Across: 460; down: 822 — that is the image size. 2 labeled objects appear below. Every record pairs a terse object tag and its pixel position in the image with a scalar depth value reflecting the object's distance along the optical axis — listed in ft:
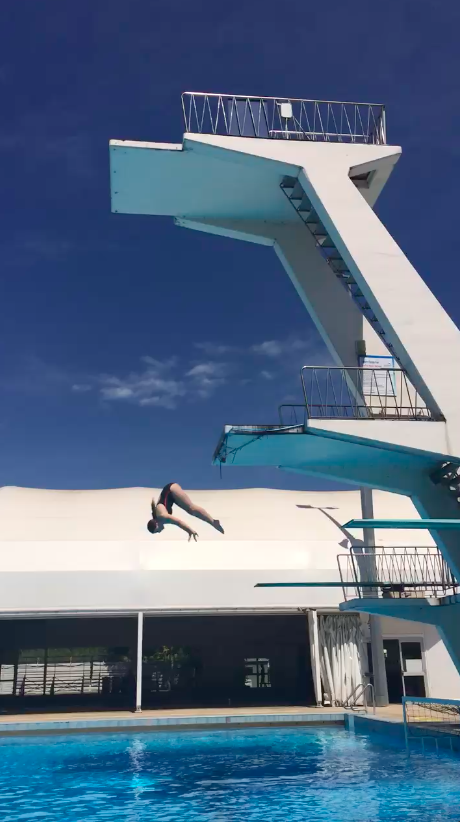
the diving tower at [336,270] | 29.45
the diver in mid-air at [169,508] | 59.11
